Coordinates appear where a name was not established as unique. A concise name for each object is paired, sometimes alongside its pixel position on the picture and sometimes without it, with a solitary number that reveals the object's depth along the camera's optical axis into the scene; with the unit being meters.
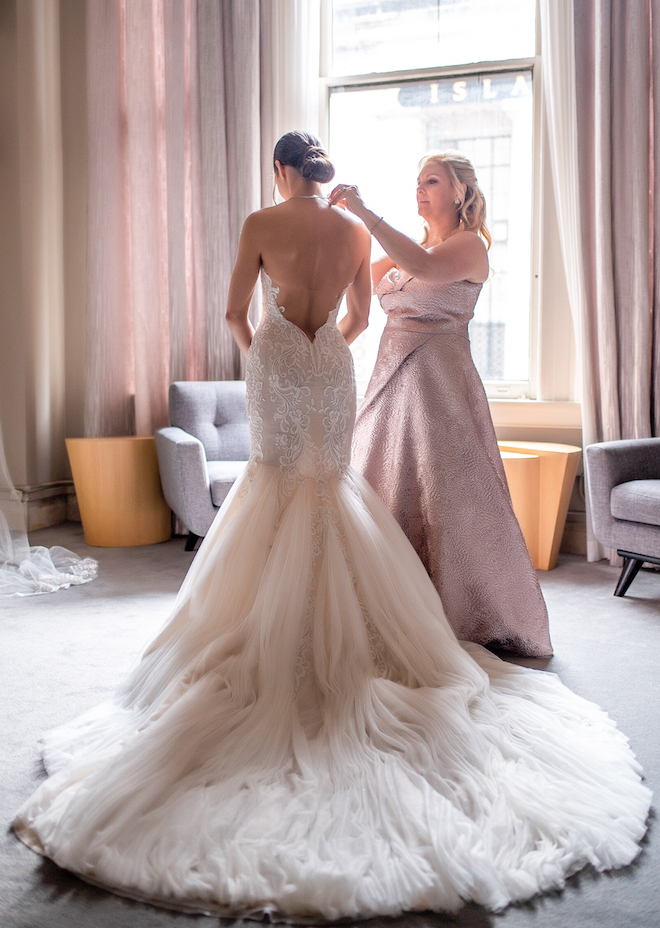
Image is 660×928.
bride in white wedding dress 1.48
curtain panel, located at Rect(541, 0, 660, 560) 4.03
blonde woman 2.70
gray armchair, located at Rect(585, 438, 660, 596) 3.47
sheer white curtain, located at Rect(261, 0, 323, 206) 4.58
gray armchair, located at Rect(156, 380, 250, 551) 4.06
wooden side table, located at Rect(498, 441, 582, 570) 4.01
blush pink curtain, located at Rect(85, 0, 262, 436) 4.67
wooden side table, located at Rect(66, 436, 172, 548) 4.53
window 4.53
